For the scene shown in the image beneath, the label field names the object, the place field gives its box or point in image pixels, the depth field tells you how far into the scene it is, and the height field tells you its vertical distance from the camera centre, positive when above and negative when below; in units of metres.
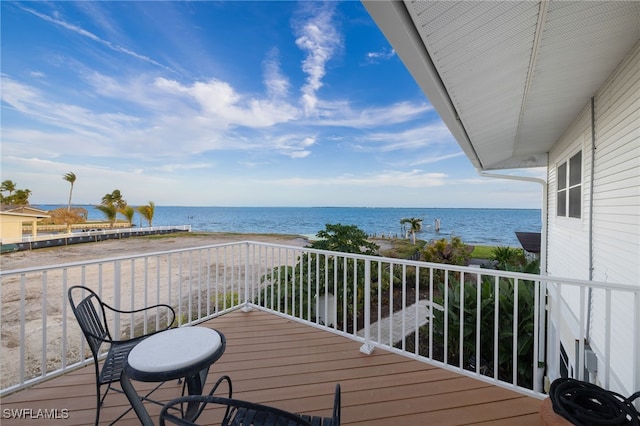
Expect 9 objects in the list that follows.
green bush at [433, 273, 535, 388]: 3.96 -1.72
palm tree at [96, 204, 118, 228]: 30.22 -0.31
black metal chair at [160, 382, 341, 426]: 1.03 -0.84
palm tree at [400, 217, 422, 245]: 19.47 -0.67
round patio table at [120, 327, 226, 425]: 1.42 -0.80
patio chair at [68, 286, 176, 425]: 1.71 -0.94
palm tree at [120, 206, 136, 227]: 33.34 -0.42
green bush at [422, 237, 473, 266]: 11.50 -1.76
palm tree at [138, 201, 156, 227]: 32.56 -0.38
